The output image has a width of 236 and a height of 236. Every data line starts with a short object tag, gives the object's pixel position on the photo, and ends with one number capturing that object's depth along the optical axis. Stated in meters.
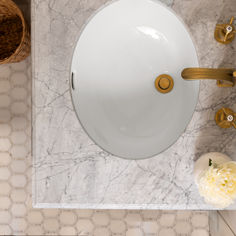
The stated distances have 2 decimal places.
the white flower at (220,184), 0.60
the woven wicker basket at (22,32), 1.01
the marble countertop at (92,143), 0.72
